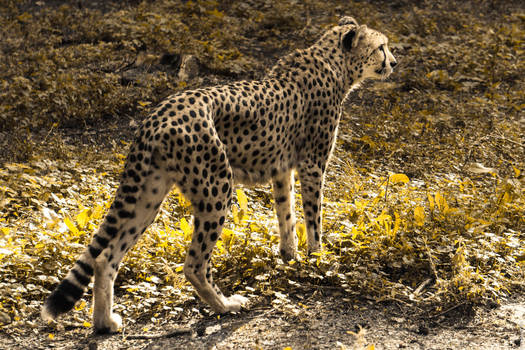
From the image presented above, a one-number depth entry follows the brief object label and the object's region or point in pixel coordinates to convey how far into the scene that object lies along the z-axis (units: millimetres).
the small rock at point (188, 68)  17484
